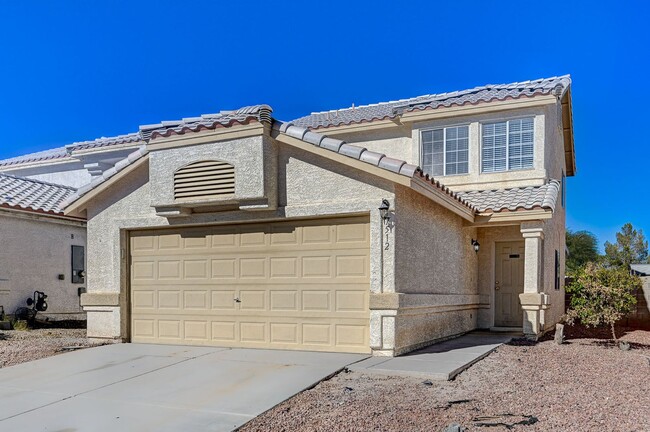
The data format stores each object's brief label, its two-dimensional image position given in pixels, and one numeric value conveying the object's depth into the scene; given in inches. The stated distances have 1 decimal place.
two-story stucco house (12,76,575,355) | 358.6
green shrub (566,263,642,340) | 442.3
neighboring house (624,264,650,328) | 625.6
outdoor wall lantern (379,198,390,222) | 345.1
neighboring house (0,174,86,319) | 530.9
